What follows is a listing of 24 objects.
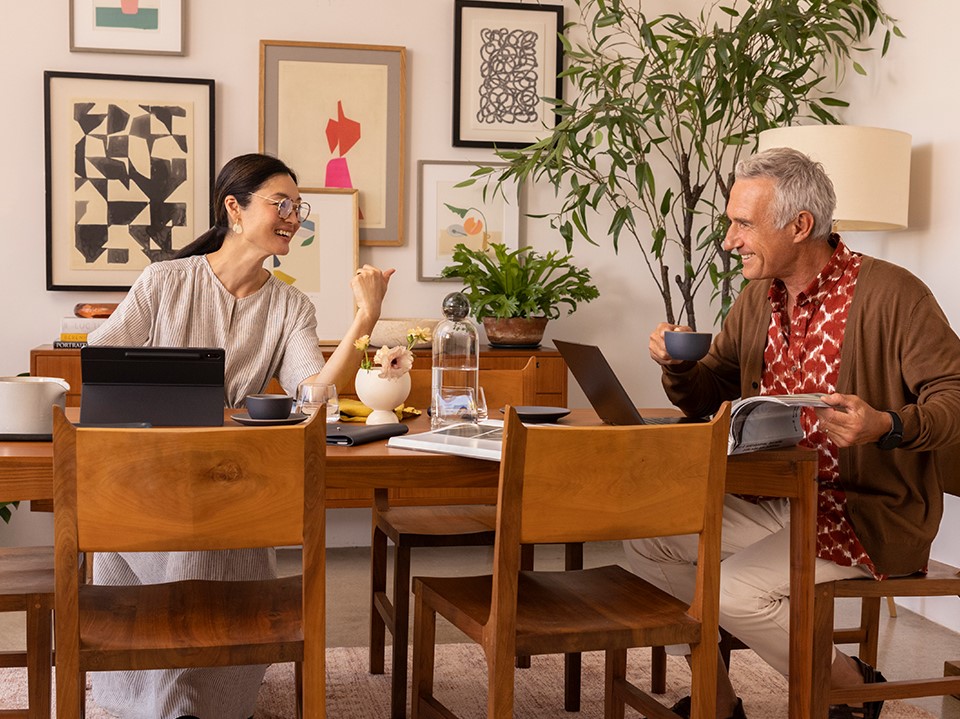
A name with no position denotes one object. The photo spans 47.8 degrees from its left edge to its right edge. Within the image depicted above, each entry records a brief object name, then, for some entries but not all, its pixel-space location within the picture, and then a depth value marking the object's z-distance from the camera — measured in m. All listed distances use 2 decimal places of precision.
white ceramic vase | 2.28
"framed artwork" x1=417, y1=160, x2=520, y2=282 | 4.61
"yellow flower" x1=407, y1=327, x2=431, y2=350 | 2.36
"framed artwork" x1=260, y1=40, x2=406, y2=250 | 4.44
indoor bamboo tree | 4.04
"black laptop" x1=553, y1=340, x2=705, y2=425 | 2.11
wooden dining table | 1.74
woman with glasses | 2.74
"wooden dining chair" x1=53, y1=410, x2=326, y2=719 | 1.61
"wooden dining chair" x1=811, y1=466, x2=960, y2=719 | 2.14
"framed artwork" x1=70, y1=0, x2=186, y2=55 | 4.28
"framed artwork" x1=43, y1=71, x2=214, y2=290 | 4.30
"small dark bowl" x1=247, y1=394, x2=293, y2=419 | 2.04
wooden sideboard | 3.94
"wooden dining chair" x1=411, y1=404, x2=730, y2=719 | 1.75
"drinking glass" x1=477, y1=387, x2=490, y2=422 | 2.37
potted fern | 4.31
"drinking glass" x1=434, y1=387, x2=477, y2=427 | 2.29
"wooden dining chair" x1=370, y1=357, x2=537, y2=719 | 2.62
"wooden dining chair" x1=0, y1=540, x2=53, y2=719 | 1.96
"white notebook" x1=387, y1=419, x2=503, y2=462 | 1.86
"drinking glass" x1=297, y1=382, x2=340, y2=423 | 2.20
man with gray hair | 2.24
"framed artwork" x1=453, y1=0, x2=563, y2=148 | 4.56
